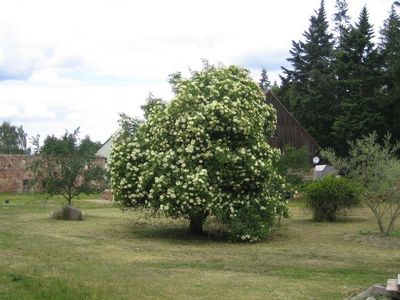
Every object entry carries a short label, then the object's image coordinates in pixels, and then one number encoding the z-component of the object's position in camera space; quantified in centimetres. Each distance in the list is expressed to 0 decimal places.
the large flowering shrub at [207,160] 1641
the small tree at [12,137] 10238
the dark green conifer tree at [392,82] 4725
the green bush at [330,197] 2259
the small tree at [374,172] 1727
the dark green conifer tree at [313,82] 5256
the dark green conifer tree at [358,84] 4753
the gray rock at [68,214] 2267
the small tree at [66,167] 2478
